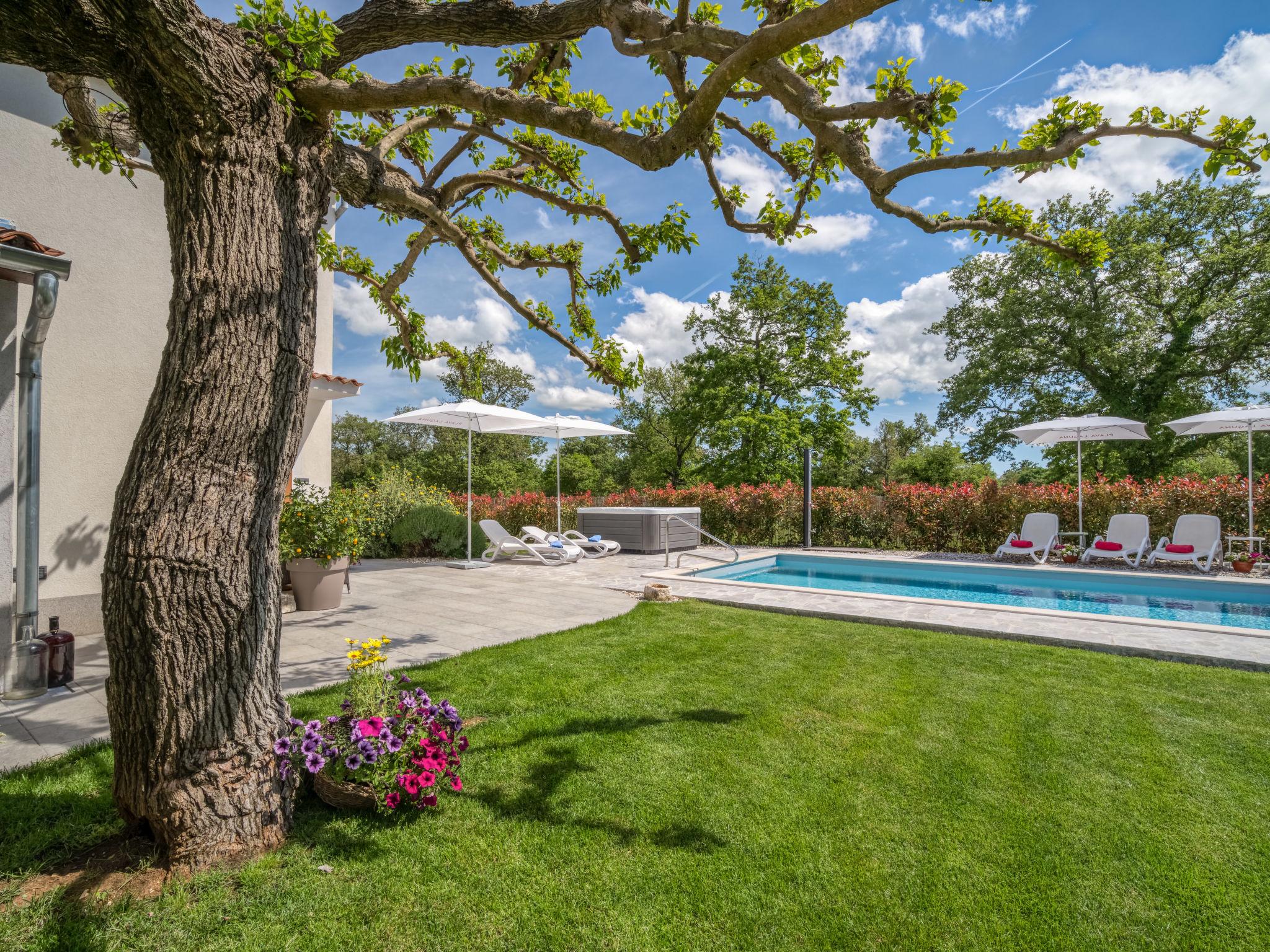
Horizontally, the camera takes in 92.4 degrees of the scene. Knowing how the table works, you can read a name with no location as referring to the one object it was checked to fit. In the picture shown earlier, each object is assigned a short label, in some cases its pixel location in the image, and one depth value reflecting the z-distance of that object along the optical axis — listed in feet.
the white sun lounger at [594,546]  42.98
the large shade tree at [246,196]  7.21
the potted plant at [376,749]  8.75
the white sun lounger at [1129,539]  35.29
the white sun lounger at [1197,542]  33.22
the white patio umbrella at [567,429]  42.14
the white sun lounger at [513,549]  37.83
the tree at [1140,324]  63.36
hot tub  44.91
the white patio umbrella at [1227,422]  33.27
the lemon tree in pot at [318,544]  22.21
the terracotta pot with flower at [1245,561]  32.22
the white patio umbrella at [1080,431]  39.09
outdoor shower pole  45.91
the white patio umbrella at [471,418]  35.40
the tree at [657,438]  105.81
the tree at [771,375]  73.56
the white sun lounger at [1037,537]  37.32
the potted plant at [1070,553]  36.86
